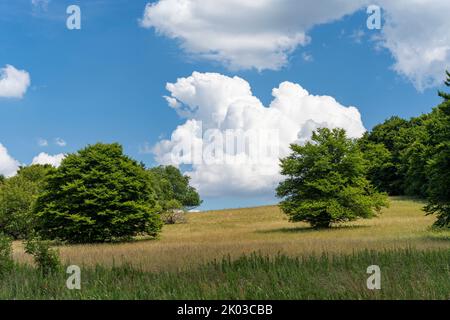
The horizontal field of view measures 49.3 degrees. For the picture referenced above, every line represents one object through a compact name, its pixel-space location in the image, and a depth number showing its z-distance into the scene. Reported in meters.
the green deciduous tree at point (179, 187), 97.86
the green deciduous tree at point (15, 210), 44.22
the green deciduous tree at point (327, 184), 39.28
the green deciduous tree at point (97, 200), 32.16
